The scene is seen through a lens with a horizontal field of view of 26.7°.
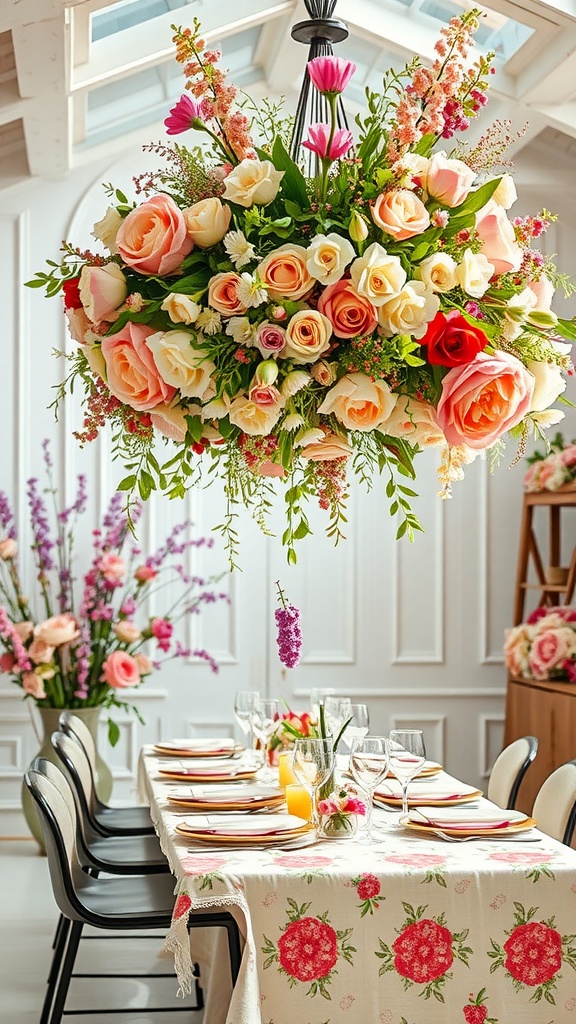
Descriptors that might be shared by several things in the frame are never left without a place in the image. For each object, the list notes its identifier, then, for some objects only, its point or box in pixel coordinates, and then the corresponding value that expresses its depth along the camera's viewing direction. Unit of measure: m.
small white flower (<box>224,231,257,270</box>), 1.86
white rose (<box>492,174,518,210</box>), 1.97
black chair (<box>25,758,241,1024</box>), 2.86
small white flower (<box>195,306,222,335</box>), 1.85
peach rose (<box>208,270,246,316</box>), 1.84
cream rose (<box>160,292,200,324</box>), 1.83
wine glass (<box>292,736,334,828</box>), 2.65
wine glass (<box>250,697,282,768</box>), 3.49
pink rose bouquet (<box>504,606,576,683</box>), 5.31
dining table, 2.23
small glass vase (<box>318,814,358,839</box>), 2.60
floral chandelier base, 1.83
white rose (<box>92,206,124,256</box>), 1.99
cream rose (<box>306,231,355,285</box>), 1.81
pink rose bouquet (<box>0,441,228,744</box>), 5.33
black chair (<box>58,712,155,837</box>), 3.83
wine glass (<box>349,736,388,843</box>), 2.48
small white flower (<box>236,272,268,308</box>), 1.82
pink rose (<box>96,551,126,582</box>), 5.45
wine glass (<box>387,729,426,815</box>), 2.58
